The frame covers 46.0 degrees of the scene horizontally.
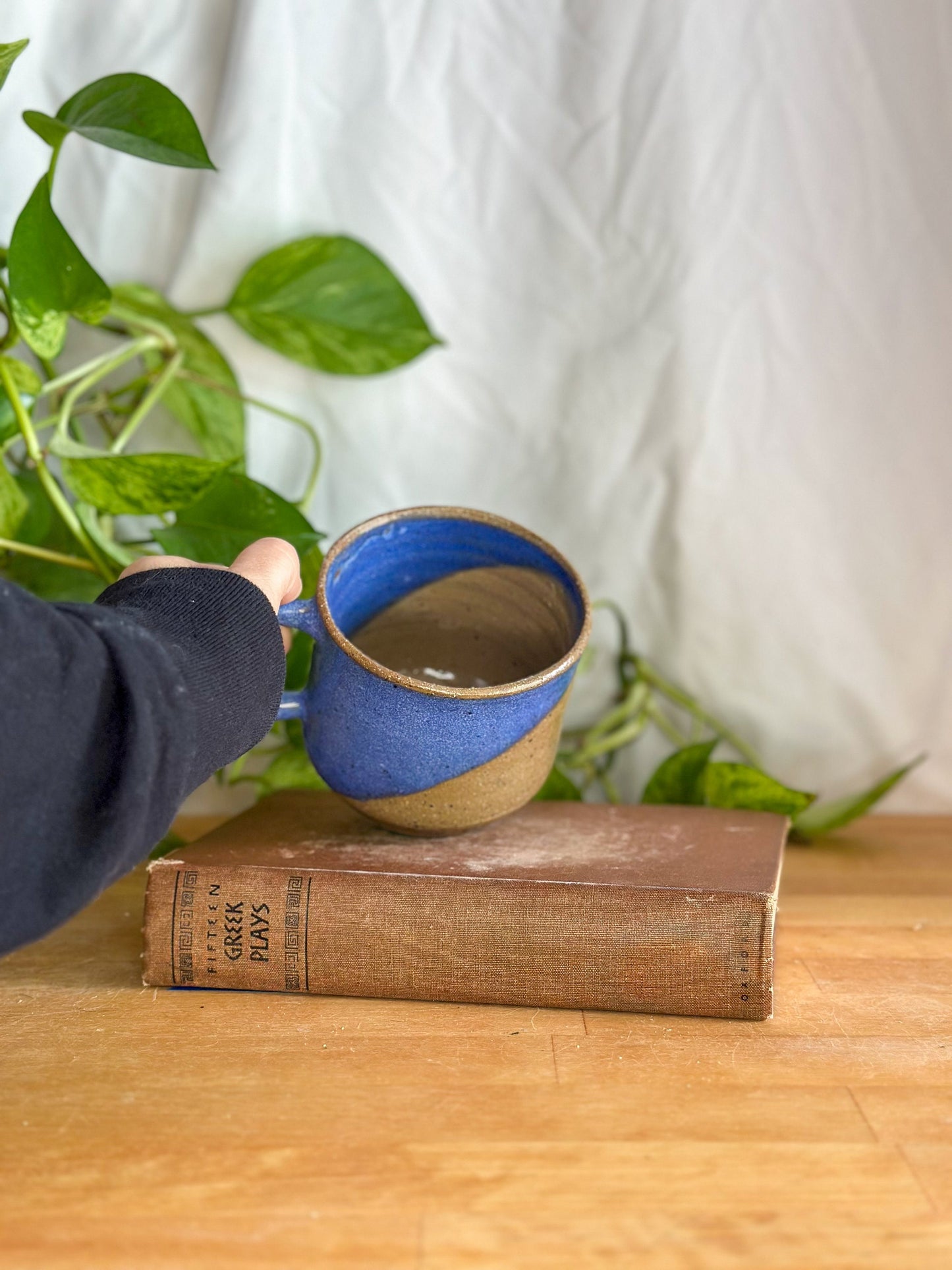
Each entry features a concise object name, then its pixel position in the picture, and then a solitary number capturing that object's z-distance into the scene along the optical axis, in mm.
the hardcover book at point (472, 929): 604
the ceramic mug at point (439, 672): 655
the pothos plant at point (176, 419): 727
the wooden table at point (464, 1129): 433
